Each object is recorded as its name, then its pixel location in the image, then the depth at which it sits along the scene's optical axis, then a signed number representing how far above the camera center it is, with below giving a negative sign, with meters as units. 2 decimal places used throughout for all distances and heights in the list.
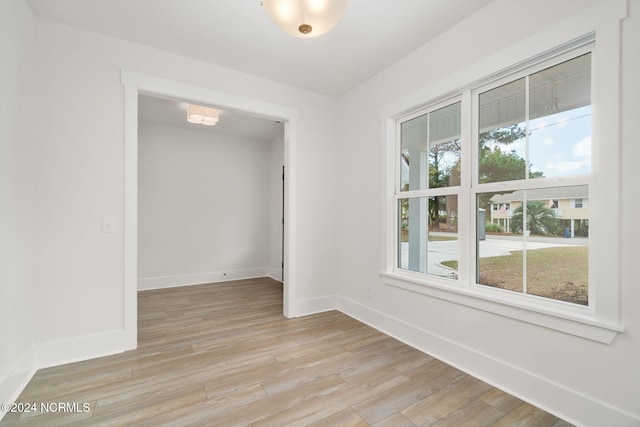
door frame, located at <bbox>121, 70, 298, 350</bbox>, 2.66 +0.90
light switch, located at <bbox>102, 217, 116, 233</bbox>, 2.58 -0.12
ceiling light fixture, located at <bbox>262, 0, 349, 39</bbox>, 1.43 +1.03
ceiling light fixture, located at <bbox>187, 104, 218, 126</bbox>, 3.92 +1.37
